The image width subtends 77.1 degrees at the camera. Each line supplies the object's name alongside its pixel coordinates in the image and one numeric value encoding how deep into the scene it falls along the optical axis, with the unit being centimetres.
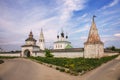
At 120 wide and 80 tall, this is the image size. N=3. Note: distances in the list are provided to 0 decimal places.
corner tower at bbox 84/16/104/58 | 1907
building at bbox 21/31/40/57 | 2891
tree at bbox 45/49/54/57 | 2380
